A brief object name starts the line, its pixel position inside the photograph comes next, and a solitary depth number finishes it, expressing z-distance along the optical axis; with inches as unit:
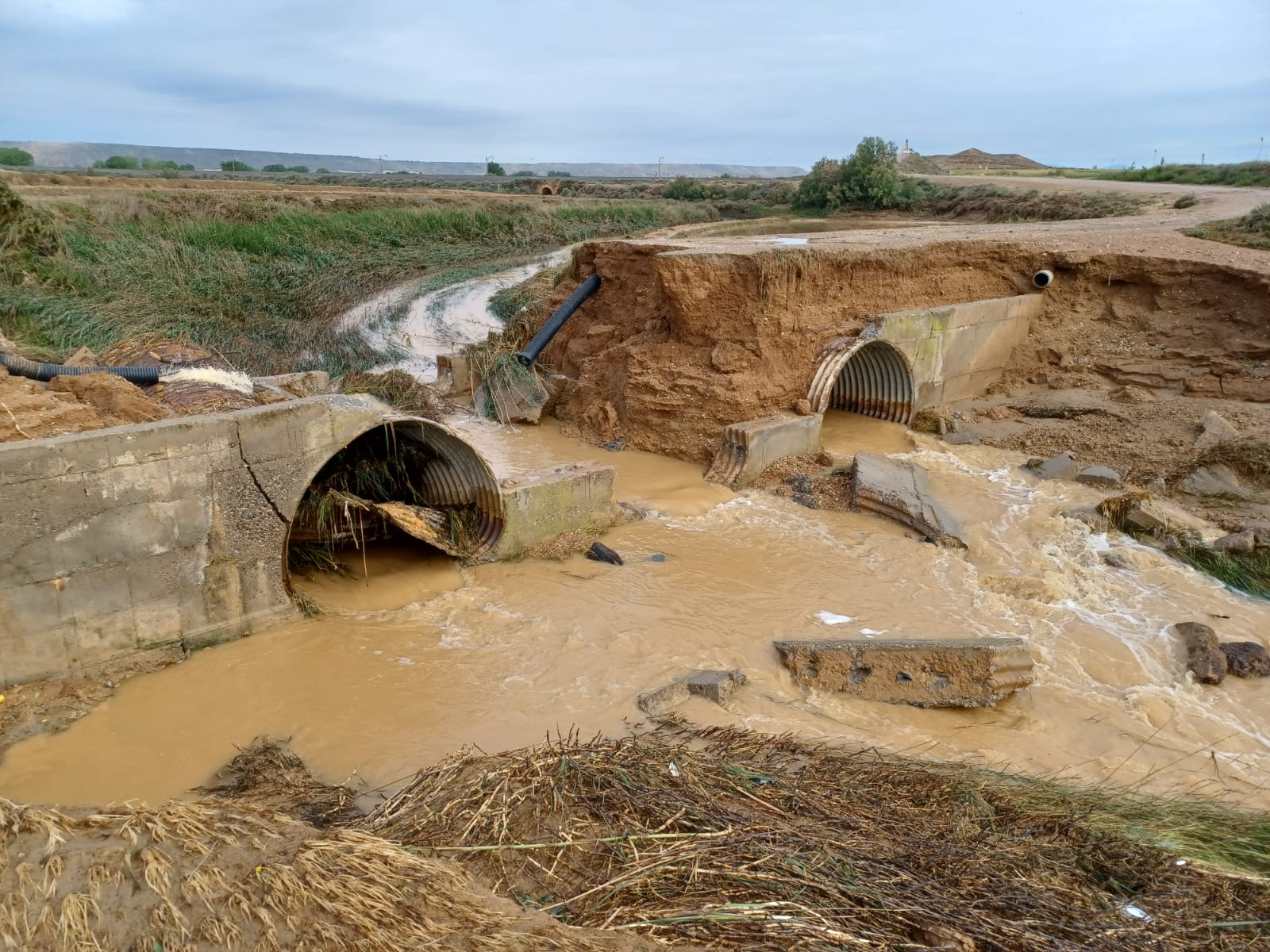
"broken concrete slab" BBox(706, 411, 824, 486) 392.5
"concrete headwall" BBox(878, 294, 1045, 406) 460.4
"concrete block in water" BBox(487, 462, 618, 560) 303.3
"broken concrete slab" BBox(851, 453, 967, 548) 339.3
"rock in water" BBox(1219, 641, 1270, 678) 257.1
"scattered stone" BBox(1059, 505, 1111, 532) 350.0
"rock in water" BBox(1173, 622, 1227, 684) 253.8
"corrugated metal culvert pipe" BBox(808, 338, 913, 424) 434.3
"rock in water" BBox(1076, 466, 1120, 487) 384.5
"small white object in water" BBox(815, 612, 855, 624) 277.6
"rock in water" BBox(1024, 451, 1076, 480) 402.9
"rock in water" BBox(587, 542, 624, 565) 311.8
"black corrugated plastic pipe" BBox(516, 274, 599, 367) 518.9
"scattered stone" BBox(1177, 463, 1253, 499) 370.6
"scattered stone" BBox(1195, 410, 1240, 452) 399.5
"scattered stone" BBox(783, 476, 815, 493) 386.0
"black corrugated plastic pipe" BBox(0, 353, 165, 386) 289.3
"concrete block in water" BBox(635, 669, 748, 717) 219.8
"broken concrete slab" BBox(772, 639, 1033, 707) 234.5
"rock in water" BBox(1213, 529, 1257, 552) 314.7
